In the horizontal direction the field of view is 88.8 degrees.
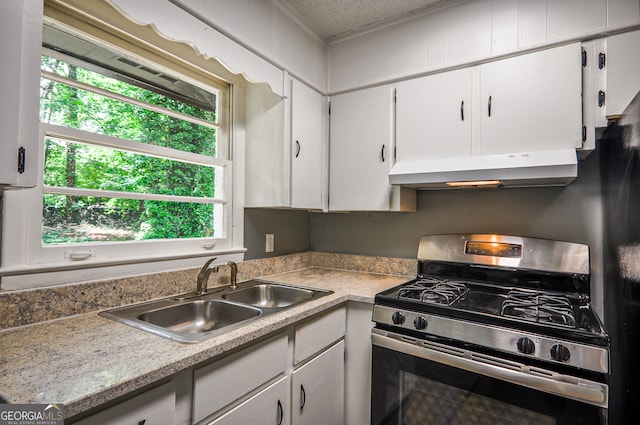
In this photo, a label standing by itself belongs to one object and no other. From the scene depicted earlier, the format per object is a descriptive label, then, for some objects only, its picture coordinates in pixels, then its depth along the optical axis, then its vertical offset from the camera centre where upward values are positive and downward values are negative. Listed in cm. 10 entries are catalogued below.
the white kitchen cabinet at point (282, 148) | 185 +40
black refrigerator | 110 -14
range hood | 140 +23
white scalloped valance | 115 +75
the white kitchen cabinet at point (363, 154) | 193 +39
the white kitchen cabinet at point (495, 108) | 148 +56
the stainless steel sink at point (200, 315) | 138 -44
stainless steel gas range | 111 -47
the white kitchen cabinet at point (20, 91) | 70 +28
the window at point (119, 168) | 119 +22
